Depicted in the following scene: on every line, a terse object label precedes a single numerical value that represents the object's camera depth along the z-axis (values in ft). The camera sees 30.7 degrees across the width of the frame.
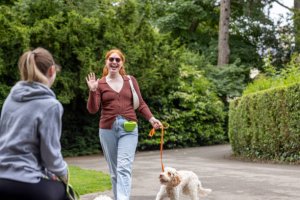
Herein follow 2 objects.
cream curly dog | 22.70
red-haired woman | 20.93
